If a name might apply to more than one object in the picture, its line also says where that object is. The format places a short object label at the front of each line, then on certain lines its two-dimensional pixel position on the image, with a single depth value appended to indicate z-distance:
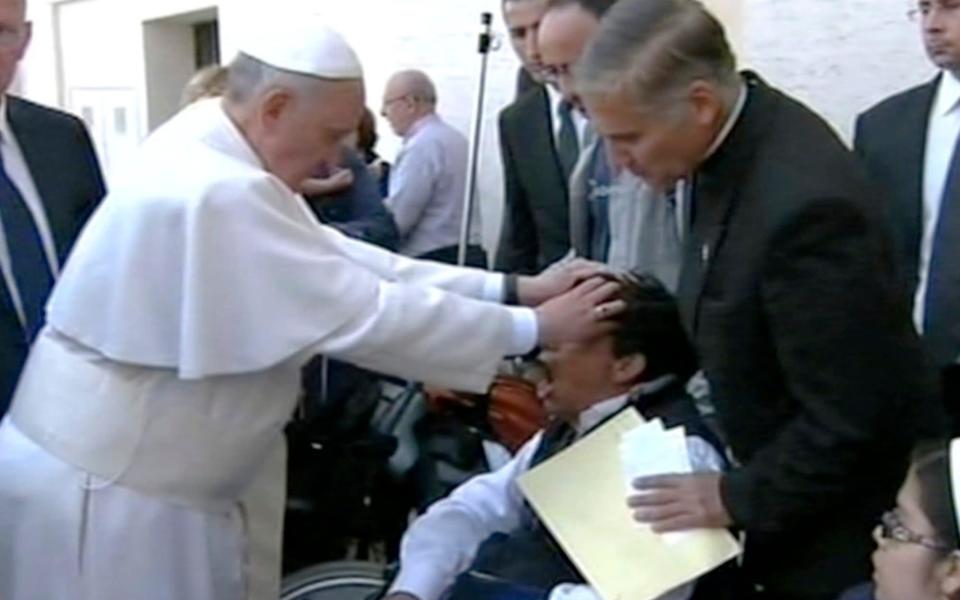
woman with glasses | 1.69
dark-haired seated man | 2.33
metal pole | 5.39
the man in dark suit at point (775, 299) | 1.87
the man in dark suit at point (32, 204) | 2.71
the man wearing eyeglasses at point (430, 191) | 5.76
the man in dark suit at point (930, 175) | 2.83
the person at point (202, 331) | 2.38
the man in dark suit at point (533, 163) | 3.42
